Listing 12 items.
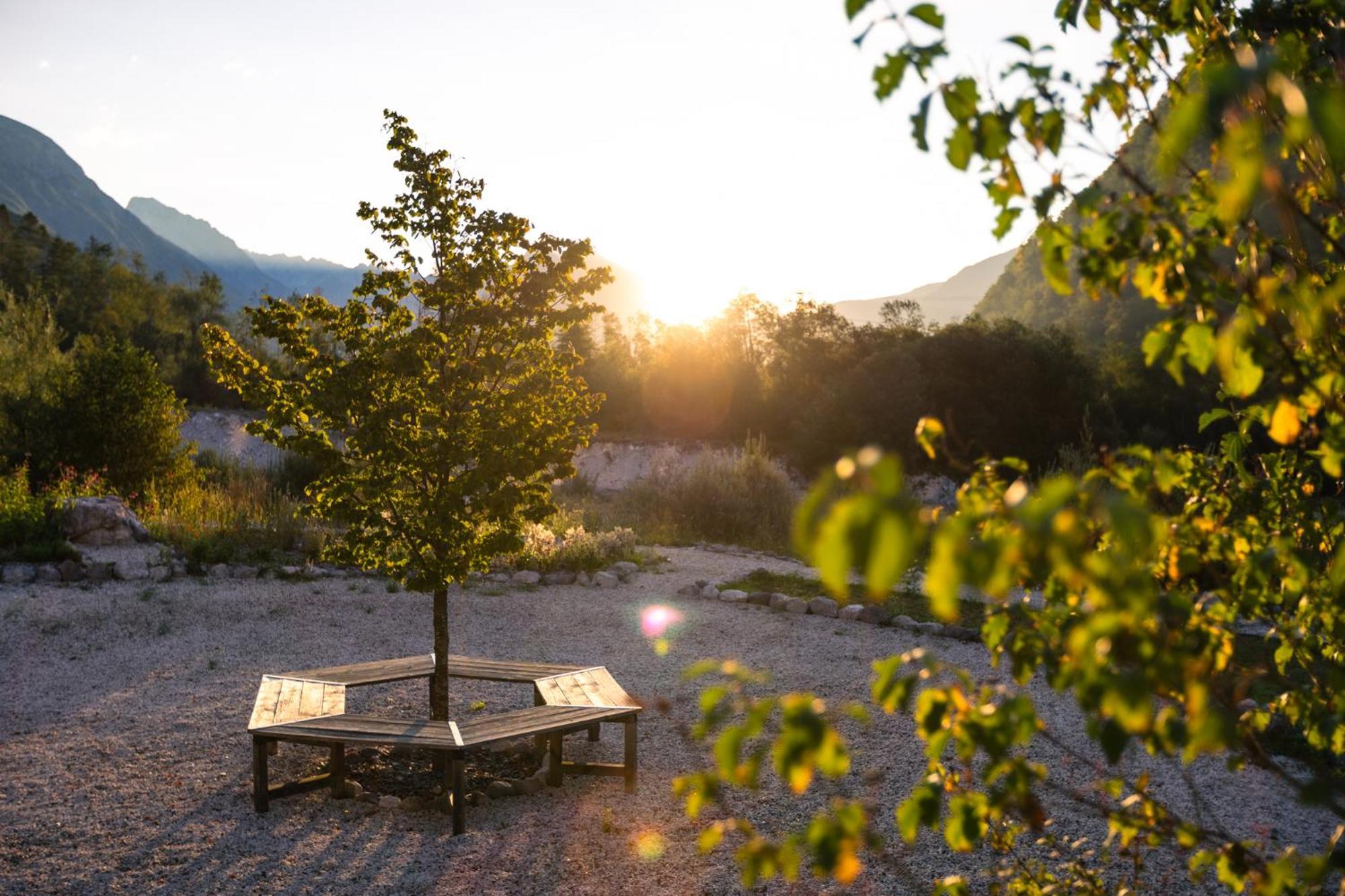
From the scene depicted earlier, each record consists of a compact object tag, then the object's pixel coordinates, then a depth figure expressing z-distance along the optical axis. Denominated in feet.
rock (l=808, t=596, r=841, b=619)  27.43
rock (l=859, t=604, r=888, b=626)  26.76
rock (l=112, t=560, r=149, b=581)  28.35
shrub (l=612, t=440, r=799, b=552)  41.37
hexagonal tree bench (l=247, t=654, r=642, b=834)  13.80
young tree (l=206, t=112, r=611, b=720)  14.67
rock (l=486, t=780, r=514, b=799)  15.16
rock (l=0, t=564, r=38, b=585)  27.48
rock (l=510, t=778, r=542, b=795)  15.31
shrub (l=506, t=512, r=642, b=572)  32.22
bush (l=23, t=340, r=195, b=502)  37.93
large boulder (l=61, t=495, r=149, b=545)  31.19
